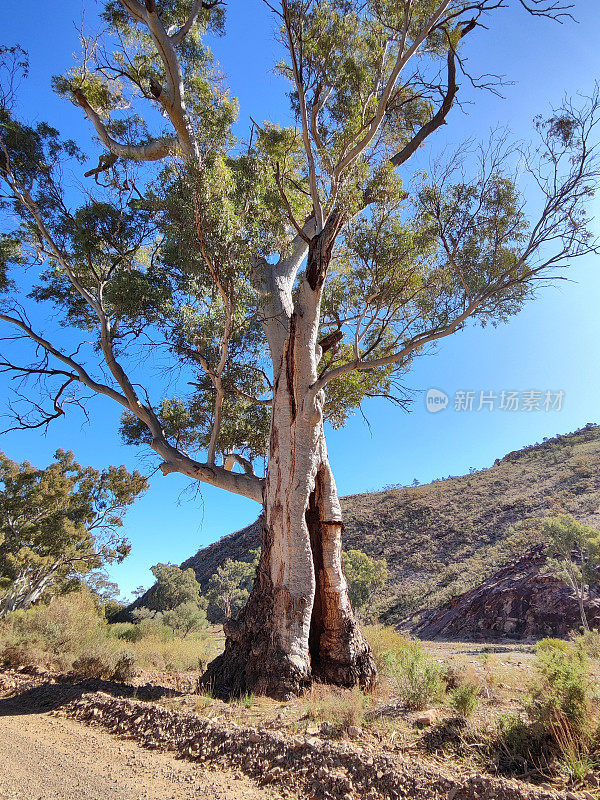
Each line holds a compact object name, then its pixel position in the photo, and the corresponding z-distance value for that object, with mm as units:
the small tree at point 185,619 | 16391
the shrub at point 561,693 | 2713
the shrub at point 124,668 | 5445
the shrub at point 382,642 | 5618
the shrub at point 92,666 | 5529
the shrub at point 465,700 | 3428
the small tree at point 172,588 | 24516
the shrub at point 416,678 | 3910
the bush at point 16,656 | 6195
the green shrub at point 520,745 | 2666
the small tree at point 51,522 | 11672
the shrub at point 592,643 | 6874
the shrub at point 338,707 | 3322
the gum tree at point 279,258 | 5375
